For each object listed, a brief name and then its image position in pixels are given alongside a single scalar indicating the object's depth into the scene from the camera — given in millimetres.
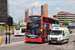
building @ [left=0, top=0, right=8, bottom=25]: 153125
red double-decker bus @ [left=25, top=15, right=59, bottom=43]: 21969
